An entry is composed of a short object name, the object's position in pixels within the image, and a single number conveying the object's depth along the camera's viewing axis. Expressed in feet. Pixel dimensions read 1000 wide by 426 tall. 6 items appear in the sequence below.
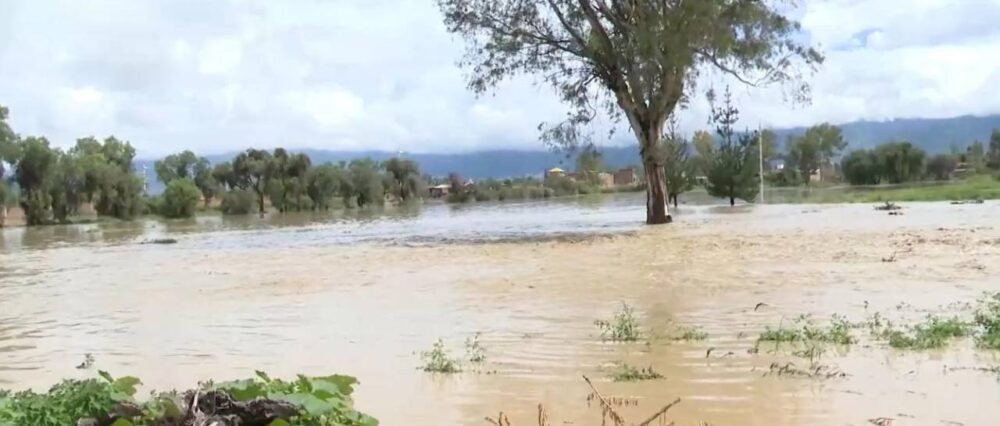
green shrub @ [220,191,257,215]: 214.48
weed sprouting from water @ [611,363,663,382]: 19.27
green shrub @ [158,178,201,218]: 210.59
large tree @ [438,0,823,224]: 76.38
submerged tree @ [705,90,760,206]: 119.85
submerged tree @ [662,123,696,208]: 119.34
